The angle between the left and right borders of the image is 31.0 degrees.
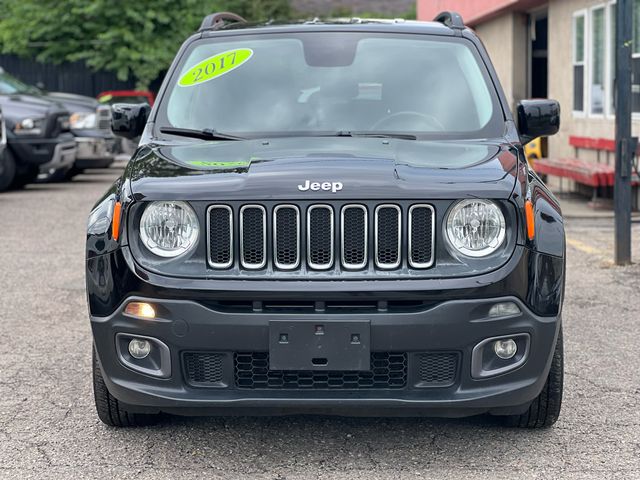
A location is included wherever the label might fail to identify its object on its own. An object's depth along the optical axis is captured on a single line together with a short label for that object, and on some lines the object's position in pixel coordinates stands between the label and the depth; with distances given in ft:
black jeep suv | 13.47
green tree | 107.65
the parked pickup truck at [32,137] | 52.44
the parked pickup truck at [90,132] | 59.77
